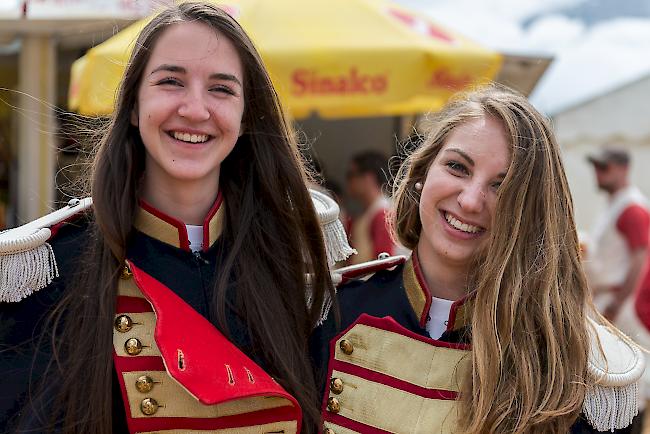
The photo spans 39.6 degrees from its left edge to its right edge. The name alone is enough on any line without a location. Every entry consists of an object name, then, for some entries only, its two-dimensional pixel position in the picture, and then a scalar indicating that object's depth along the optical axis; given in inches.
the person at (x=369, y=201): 180.9
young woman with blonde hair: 79.4
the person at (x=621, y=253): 184.9
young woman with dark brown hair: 74.4
